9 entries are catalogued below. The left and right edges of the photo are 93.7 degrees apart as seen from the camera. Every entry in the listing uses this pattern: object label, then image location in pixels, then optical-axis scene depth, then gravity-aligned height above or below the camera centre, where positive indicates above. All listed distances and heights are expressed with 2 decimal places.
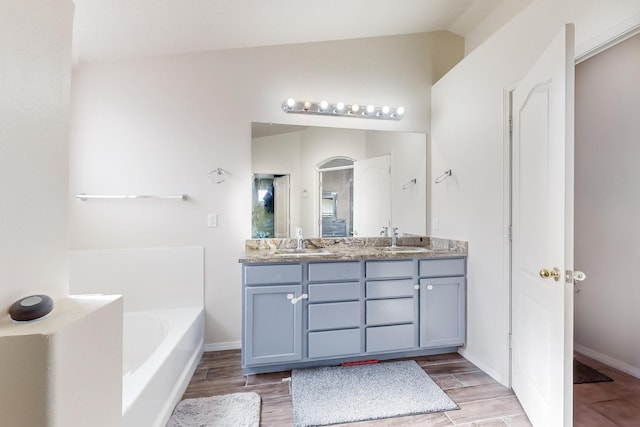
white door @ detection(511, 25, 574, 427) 1.33 -0.13
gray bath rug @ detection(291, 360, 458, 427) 1.76 -1.19
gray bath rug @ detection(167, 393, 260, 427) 1.67 -1.18
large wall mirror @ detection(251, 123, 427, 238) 2.69 +0.28
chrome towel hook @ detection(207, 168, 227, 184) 2.57 +0.30
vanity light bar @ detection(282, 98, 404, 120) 2.67 +0.92
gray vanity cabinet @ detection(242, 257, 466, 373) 2.14 -0.76
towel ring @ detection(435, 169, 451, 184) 2.63 +0.31
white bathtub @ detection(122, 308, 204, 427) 1.40 -0.90
